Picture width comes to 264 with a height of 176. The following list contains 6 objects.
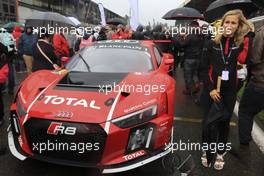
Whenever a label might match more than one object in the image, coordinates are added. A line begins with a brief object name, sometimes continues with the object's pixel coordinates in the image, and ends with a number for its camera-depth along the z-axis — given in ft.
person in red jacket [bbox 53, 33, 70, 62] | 24.99
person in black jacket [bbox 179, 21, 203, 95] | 25.30
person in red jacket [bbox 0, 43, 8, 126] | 16.22
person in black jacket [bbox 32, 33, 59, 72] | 19.38
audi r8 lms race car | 10.06
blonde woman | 11.71
